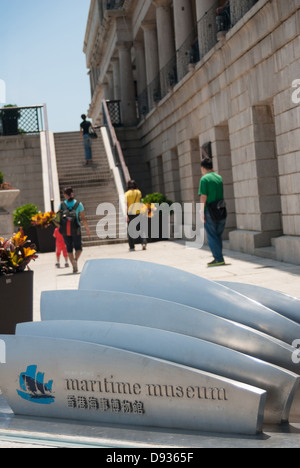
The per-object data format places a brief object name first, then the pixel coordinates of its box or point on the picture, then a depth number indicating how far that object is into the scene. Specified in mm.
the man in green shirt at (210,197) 10680
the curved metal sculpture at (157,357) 2904
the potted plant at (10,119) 26109
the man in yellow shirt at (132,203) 15680
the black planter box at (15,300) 5562
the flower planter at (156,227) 18891
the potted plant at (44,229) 18594
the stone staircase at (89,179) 20406
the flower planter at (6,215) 8648
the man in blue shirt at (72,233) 11633
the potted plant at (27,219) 18877
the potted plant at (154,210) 18438
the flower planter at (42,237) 18734
